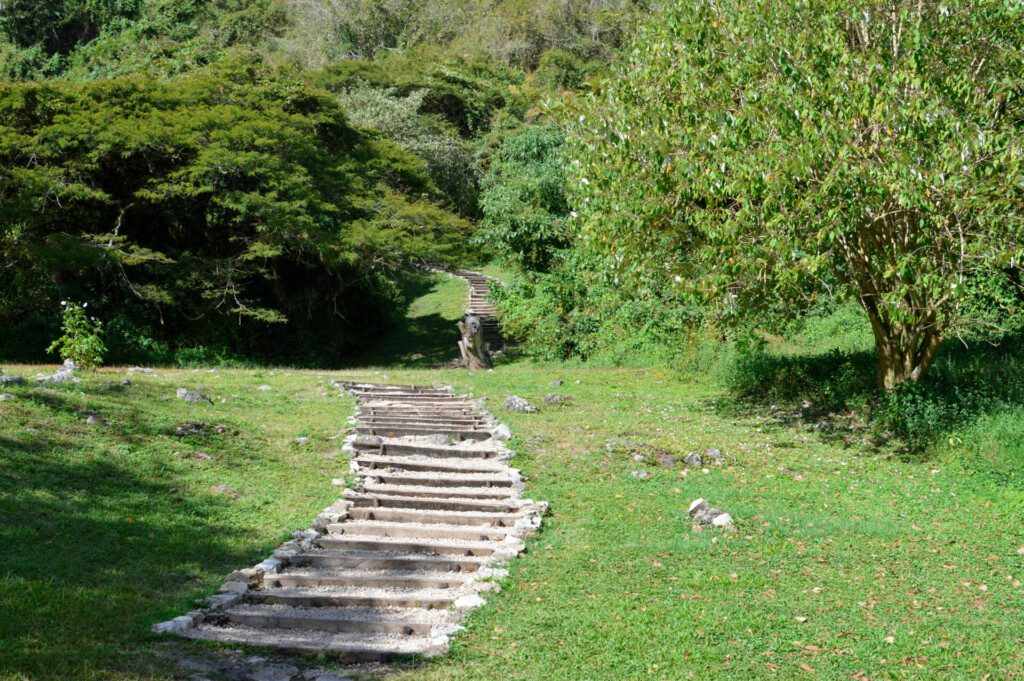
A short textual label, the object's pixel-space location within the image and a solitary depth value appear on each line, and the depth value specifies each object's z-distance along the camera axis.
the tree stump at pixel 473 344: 24.30
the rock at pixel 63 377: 13.64
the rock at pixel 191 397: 14.42
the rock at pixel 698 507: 10.11
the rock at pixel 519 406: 15.82
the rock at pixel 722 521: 9.81
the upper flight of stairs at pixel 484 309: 30.41
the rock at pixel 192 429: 12.15
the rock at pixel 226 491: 10.36
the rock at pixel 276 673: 5.95
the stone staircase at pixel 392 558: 6.95
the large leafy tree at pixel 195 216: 23.34
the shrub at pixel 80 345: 16.52
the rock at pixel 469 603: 7.45
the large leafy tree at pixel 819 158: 10.66
